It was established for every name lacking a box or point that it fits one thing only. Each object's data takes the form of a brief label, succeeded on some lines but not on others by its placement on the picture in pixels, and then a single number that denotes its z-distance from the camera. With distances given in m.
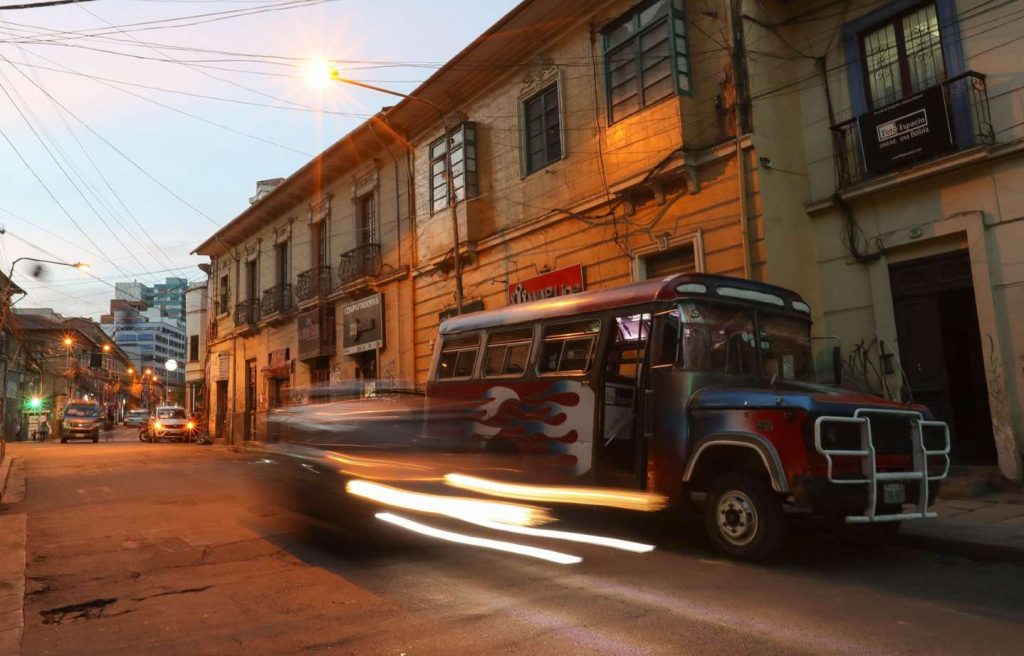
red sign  14.77
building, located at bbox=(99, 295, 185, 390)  117.69
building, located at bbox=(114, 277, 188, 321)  169.25
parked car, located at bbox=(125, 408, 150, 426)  72.50
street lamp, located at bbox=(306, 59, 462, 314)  13.98
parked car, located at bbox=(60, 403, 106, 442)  37.31
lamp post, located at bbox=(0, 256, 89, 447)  21.39
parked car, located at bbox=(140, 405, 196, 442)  35.84
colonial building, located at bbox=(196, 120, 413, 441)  21.45
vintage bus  6.05
